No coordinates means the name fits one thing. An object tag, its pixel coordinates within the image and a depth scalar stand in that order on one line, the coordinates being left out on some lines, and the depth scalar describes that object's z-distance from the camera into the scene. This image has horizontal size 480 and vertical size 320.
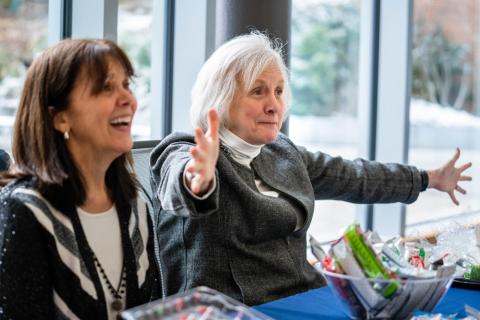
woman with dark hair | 2.67
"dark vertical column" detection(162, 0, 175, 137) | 4.24
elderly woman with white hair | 3.13
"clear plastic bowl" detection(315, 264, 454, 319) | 2.56
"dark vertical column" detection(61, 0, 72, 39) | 3.79
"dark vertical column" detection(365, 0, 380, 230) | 5.76
